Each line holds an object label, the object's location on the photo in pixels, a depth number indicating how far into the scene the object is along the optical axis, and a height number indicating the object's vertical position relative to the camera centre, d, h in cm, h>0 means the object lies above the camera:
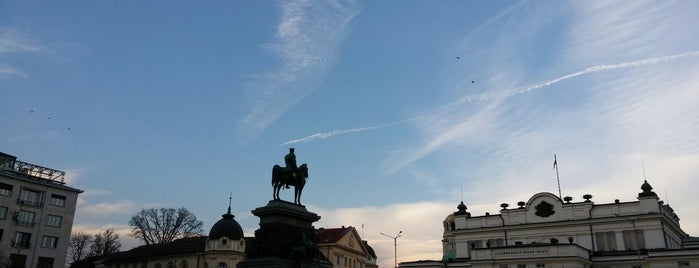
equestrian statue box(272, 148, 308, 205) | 2806 +713
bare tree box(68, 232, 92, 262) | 10044 +1319
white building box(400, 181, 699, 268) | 4844 +927
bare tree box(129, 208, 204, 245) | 8831 +1492
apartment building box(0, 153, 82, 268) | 5988 +1147
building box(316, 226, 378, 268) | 7906 +1153
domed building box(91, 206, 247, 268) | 6881 +914
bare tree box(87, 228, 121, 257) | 10171 +1399
